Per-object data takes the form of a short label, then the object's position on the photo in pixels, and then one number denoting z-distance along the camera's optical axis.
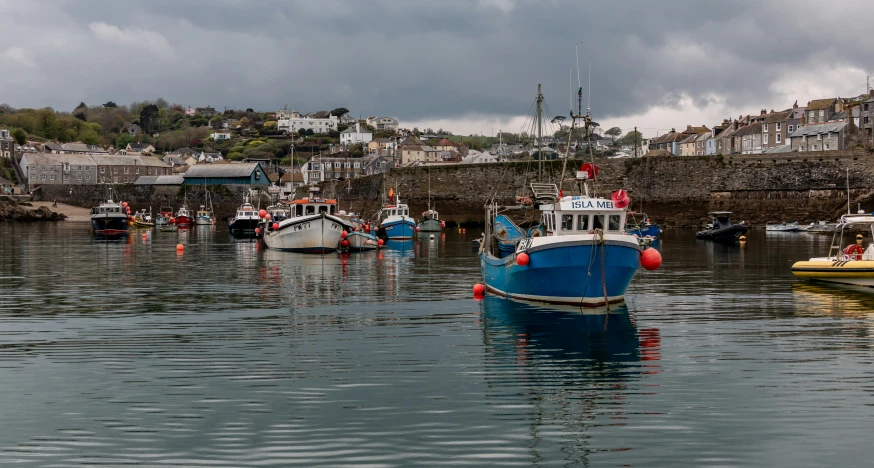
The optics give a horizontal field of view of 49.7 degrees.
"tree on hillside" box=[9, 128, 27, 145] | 138.06
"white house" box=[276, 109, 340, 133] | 191.00
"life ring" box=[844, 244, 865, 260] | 25.31
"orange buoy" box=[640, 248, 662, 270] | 19.53
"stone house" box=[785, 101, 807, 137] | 86.50
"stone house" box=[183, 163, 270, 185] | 98.62
